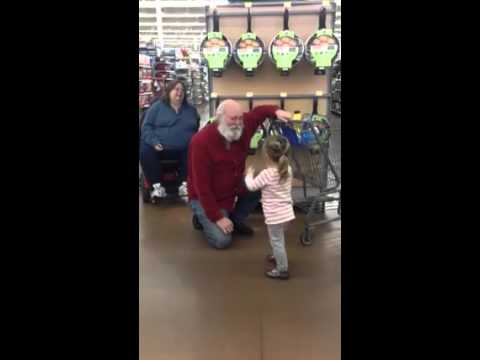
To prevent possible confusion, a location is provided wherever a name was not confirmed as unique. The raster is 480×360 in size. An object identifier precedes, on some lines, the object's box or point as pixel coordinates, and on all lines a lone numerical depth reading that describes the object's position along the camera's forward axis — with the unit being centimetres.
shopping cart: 316
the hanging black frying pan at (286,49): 365
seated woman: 396
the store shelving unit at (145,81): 585
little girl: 245
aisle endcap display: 370
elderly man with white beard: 288
